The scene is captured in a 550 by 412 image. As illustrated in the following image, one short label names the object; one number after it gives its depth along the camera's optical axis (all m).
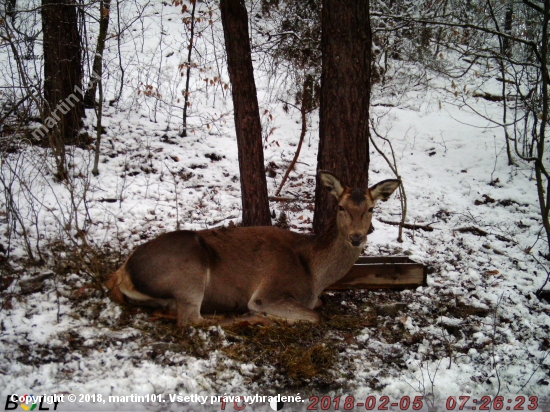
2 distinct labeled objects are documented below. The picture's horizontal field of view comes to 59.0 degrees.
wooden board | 6.01
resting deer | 4.99
